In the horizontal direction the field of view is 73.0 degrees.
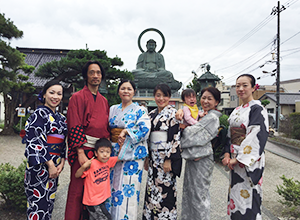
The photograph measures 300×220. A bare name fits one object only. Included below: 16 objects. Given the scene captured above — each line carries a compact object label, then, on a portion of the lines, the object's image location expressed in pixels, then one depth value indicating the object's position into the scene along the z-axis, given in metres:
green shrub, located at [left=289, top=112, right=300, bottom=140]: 9.15
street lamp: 14.00
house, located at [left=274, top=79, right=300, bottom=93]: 31.45
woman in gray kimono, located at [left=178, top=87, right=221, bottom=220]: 2.44
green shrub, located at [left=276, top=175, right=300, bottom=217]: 3.07
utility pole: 14.38
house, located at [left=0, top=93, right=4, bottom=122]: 19.33
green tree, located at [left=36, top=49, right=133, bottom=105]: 8.91
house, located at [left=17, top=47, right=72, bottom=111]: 17.11
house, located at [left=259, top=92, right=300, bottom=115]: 17.12
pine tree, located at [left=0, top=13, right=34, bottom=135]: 8.02
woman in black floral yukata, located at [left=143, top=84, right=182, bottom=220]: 2.39
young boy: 2.19
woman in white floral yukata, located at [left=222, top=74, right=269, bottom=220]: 2.14
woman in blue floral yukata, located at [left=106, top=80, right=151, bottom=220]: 2.34
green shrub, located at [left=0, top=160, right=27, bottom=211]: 2.89
